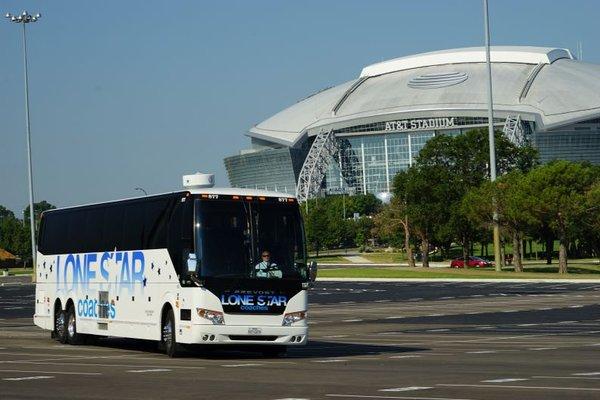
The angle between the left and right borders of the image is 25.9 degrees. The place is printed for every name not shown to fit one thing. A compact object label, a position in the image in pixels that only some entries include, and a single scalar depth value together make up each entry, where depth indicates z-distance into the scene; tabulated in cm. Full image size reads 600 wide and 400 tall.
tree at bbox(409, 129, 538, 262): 10500
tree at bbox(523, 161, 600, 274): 8500
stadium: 19375
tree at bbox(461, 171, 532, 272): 8581
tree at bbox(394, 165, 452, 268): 10519
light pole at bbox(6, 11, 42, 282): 9156
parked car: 11219
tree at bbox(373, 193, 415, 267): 10975
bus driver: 2425
